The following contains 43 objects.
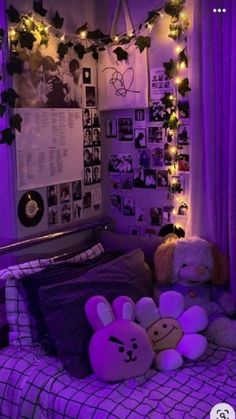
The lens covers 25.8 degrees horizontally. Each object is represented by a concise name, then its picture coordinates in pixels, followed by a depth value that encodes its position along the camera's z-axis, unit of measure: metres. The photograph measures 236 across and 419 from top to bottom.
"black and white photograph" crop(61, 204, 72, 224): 2.61
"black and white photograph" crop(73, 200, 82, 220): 2.69
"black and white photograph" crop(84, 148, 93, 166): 2.72
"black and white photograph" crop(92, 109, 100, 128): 2.75
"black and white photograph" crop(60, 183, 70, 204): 2.58
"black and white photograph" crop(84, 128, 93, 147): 2.71
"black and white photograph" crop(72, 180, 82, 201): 2.66
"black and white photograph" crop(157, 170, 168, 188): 2.60
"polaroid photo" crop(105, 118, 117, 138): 2.76
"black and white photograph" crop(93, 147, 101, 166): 2.79
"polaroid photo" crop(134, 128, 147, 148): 2.64
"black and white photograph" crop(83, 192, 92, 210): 2.75
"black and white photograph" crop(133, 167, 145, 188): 2.69
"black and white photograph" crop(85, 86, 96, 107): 2.69
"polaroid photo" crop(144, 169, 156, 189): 2.64
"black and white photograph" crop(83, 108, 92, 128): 2.68
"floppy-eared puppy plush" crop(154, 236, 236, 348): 2.28
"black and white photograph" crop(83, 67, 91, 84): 2.66
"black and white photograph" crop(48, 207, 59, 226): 2.53
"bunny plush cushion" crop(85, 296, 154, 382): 1.81
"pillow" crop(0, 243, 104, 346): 2.09
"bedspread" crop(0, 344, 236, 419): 1.69
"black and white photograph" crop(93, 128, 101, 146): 2.77
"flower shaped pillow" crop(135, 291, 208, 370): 1.96
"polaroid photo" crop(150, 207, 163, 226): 2.65
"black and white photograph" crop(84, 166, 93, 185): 2.74
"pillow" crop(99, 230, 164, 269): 2.49
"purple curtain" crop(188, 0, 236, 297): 2.27
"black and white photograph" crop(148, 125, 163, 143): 2.58
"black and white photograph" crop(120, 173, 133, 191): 2.74
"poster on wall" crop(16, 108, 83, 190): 2.34
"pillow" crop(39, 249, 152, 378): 1.90
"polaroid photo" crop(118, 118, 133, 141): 2.69
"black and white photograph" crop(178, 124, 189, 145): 2.47
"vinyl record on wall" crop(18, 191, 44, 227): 2.38
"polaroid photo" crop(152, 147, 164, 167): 2.59
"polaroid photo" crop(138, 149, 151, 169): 2.64
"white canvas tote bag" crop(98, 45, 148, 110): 2.56
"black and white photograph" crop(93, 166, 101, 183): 2.80
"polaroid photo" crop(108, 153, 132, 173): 2.73
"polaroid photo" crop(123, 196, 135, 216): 2.76
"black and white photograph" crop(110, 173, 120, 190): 2.79
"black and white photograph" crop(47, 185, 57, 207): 2.51
